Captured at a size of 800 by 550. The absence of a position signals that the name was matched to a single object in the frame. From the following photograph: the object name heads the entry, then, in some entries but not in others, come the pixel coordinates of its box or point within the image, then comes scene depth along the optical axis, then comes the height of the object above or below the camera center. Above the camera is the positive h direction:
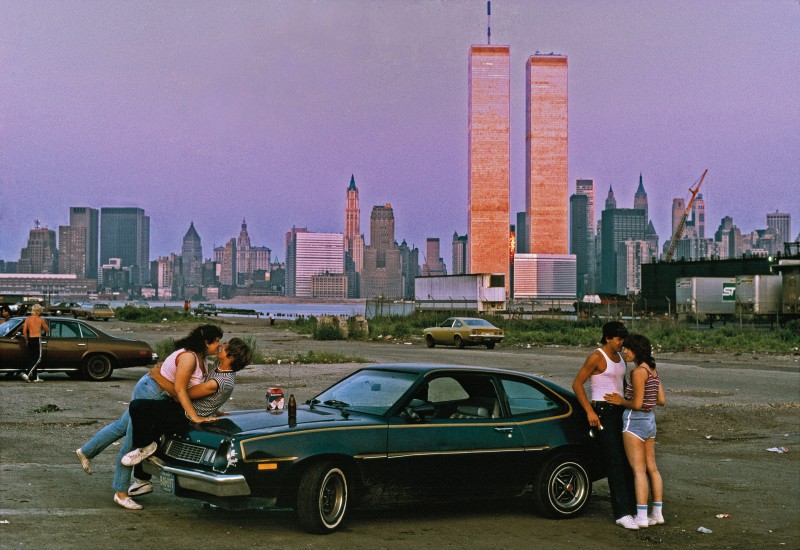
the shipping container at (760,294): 67.00 -0.17
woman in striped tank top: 8.31 -1.13
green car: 7.38 -1.38
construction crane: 180.62 +11.46
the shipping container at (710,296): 74.50 -0.37
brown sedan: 20.06 -1.48
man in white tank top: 8.56 -1.14
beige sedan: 39.28 -1.93
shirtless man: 19.23 -1.12
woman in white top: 8.10 -0.81
